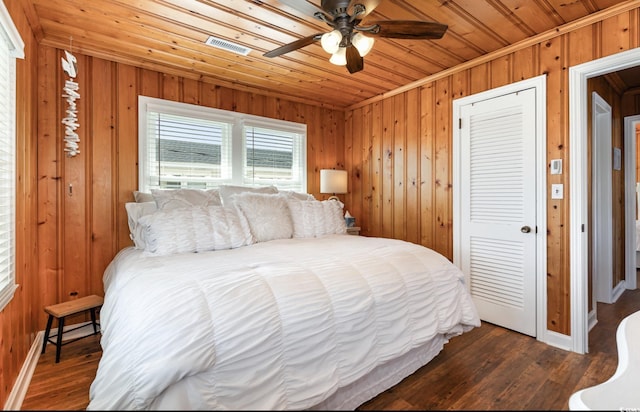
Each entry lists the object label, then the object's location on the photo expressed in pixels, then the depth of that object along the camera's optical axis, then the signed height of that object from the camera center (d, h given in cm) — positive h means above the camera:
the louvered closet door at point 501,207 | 262 -1
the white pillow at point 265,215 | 275 -8
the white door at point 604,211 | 338 -6
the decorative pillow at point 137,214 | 250 -6
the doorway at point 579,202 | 233 +3
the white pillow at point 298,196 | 336 +12
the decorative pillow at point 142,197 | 280 +9
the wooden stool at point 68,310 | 218 -73
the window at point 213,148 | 306 +64
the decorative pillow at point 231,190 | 303 +17
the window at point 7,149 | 161 +32
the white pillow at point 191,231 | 221 -18
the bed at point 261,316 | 114 -50
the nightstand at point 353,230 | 398 -30
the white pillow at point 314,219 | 299 -12
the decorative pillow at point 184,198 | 256 +8
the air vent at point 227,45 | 254 +135
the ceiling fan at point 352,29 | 170 +104
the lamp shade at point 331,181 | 396 +32
